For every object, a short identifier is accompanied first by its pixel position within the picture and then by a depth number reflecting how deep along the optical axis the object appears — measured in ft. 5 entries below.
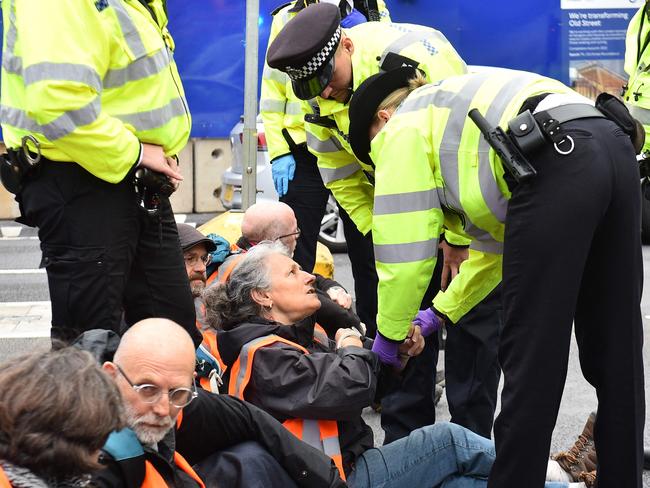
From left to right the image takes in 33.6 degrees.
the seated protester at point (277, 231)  14.56
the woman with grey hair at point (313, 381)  10.43
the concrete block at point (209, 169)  38.40
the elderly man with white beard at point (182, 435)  7.88
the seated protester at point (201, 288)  11.39
